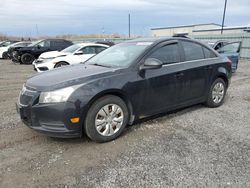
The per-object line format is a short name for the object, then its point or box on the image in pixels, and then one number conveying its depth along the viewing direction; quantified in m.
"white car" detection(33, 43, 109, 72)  9.05
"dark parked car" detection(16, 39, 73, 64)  14.11
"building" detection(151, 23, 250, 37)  44.22
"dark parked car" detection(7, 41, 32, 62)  14.58
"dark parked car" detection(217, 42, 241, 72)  8.80
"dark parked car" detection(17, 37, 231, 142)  3.03
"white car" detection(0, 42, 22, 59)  17.98
